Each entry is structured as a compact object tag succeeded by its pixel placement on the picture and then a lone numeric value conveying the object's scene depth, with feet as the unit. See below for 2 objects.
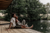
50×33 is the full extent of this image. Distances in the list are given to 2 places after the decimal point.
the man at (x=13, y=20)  16.17
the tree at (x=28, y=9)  60.80
